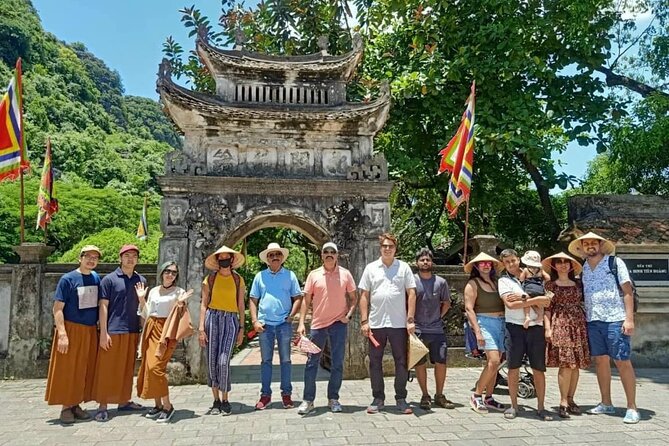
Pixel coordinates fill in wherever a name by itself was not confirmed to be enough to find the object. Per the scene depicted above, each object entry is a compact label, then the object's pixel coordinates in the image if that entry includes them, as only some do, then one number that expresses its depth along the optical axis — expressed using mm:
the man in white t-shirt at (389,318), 5812
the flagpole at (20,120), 8477
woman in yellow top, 5797
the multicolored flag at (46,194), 12348
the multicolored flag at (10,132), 8461
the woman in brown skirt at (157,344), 5488
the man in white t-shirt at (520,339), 5566
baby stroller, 6215
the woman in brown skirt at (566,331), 5715
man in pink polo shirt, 5902
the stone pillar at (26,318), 8125
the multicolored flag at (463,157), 8961
